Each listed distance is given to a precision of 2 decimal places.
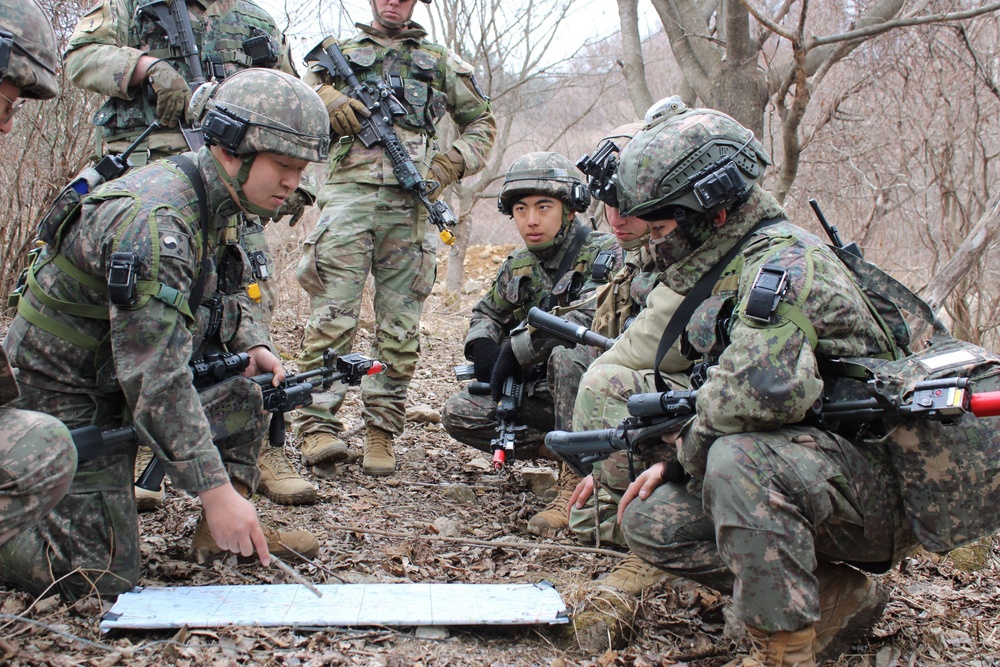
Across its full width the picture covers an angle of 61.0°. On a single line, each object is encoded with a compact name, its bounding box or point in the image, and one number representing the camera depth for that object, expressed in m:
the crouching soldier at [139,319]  2.65
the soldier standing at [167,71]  4.13
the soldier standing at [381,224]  4.75
